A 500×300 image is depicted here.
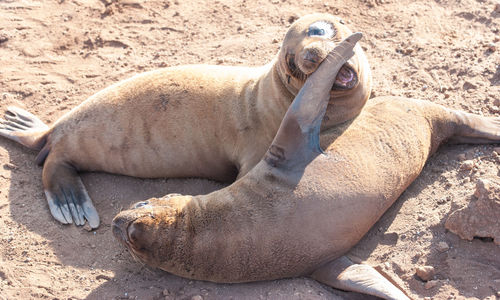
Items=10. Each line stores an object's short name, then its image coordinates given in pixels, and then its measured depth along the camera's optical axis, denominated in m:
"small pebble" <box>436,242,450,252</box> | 4.20
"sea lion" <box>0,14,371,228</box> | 4.77
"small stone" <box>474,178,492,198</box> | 4.13
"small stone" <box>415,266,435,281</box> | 4.06
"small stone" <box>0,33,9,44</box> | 6.99
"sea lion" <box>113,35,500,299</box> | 4.02
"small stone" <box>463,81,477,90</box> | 5.55
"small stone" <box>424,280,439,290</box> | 4.01
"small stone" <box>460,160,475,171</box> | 4.70
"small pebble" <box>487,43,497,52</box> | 5.91
